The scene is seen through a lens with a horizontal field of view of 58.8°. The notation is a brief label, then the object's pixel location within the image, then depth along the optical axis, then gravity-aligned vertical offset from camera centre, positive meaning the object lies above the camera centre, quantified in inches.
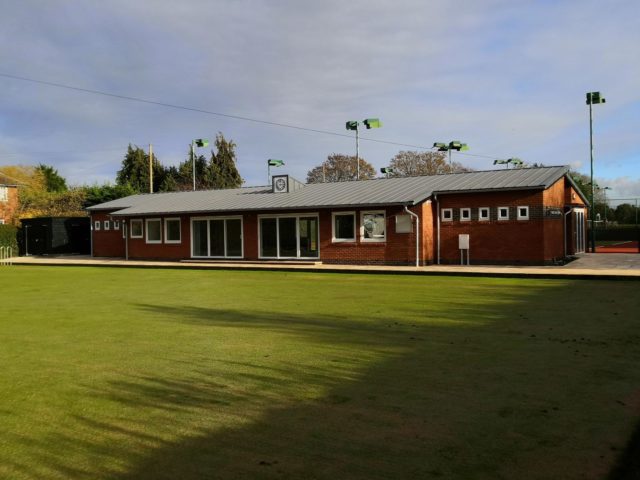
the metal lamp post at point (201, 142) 1455.5 +253.9
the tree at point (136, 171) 2048.5 +261.5
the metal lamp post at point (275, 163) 1332.4 +181.7
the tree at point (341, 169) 2358.5 +291.3
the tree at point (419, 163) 2198.6 +285.6
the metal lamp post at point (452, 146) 1471.5 +236.5
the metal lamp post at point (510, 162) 1503.0 +199.5
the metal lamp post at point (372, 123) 1168.7 +235.5
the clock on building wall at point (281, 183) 1006.4 +99.5
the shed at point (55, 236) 1235.2 +19.0
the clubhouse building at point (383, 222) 768.9 +24.6
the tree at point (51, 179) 2670.8 +312.3
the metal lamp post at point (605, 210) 1445.6 +59.4
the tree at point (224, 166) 2082.9 +276.7
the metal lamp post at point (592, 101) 1029.2 +242.4
